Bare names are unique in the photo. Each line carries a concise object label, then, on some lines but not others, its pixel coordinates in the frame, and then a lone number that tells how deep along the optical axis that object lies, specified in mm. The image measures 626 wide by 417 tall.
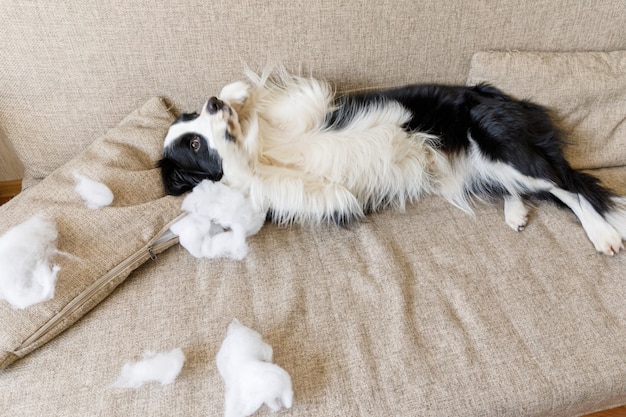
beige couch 1103
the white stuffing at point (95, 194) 1336
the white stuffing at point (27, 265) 1120
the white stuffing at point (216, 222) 1397
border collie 1492
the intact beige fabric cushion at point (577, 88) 1623
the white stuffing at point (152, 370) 1078
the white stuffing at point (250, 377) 1011
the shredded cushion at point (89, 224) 1135
